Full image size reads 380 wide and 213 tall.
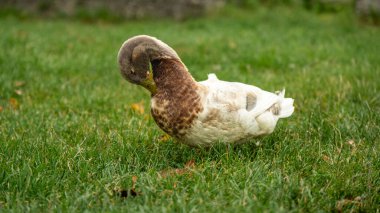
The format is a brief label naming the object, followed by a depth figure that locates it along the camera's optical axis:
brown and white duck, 3.07
